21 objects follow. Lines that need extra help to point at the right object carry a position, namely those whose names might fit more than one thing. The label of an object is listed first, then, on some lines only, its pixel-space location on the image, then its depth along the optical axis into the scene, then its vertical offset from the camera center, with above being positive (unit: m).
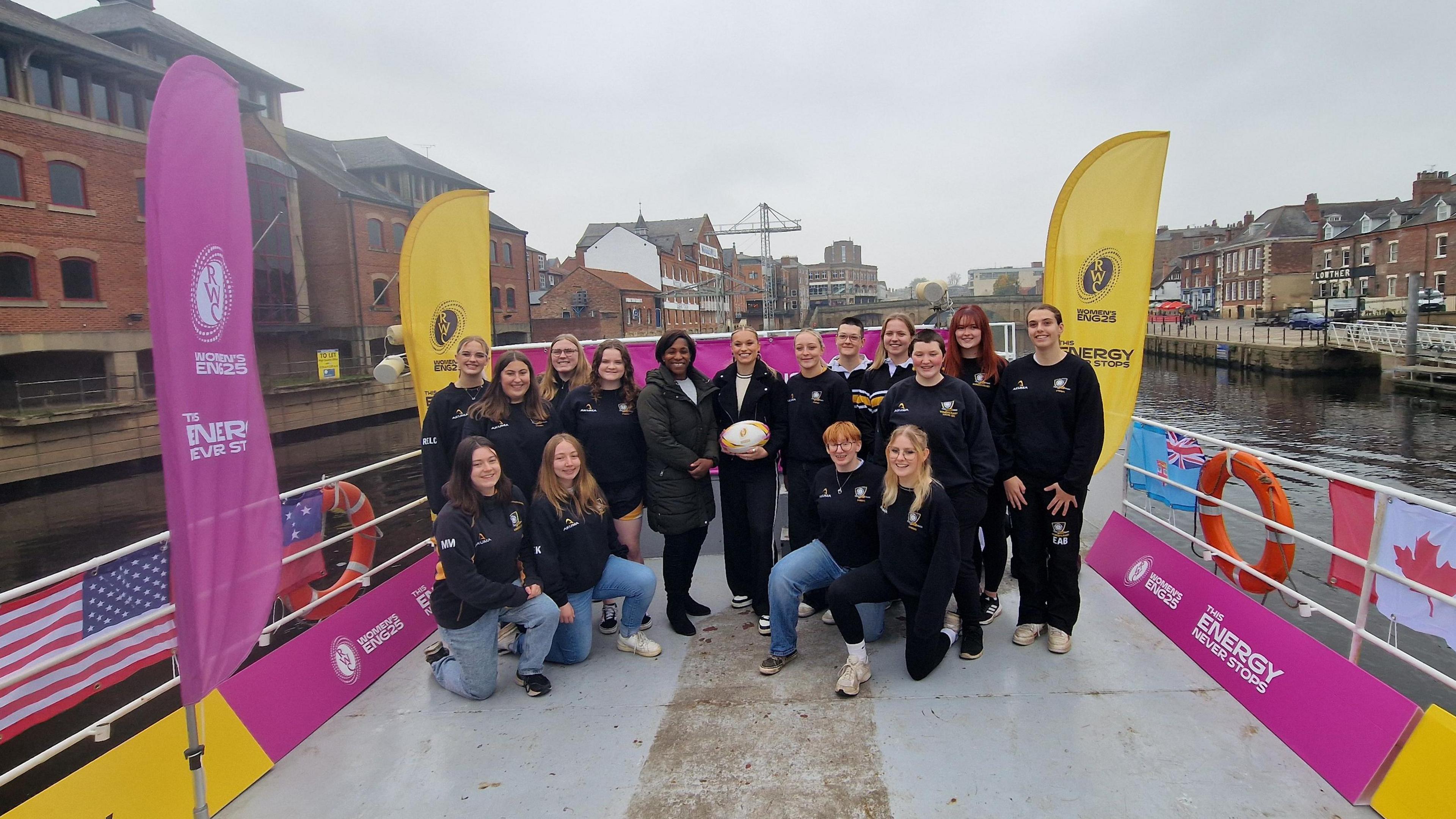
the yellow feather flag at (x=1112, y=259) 5.23 +0.50
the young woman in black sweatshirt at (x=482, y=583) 3.49 -1.16
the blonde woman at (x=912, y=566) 3.42 -1.12
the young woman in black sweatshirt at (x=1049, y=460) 3.72 -0.68
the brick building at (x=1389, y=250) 44.25 +4.68
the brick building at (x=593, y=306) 47.81 +2.52
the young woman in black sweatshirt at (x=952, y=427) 3.67 -0.48
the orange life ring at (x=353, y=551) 4.73 -1.36
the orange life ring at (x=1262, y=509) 4.52 -1.18
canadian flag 3.08 -1.04
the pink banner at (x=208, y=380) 2.33 -0.09
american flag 2.83 -1.12
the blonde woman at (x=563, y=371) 4.52 -0.18
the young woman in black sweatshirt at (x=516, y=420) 4.13 -0.43
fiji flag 5.53 -1.05
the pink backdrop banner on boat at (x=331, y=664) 3.26 -1.61
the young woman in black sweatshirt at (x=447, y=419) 4.38 -0.44
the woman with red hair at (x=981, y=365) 4.06 -0.19
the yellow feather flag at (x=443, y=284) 6.32 +0.55
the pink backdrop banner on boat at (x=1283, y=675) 2.67 -1.54
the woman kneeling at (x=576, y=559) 3.85 -1.16
